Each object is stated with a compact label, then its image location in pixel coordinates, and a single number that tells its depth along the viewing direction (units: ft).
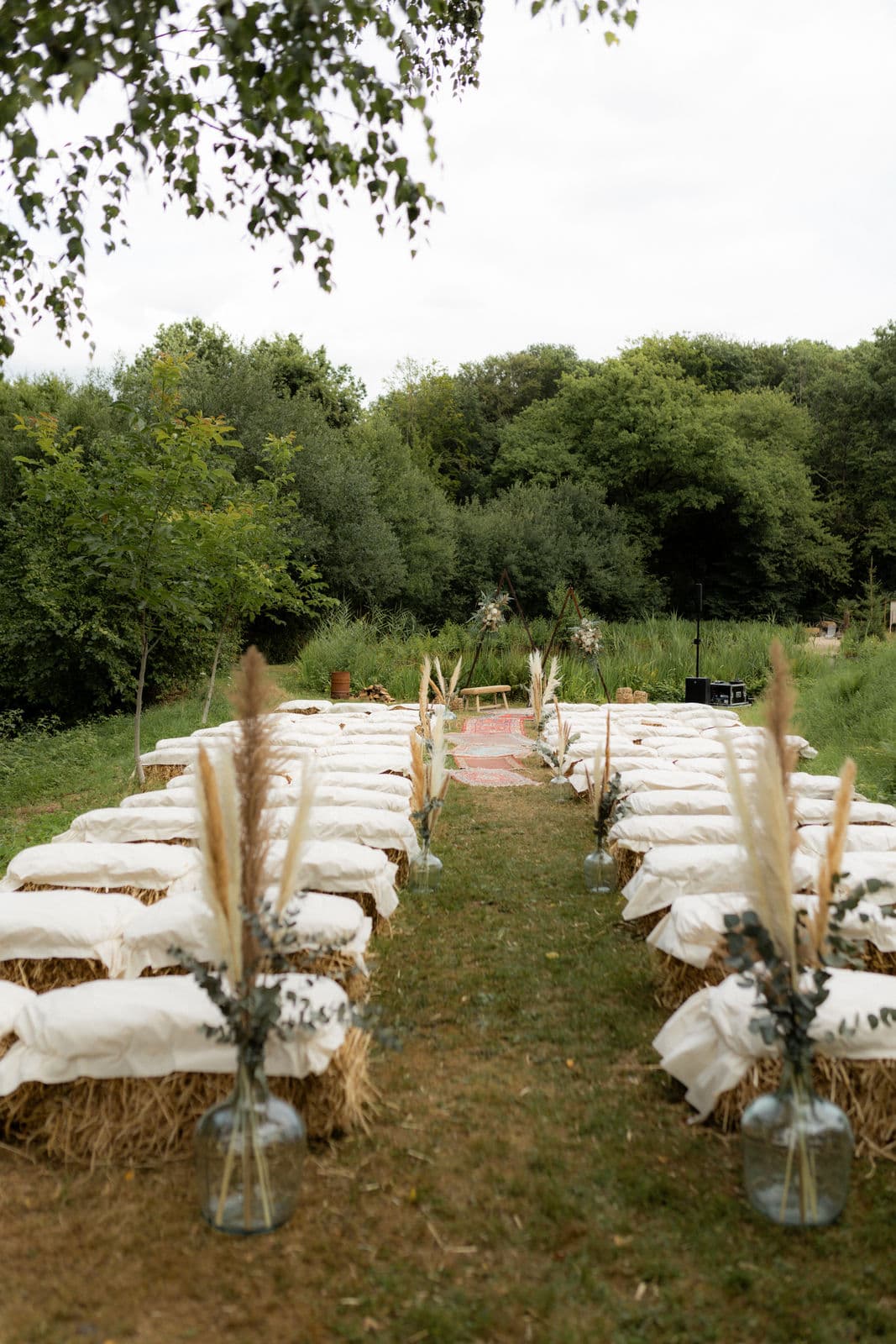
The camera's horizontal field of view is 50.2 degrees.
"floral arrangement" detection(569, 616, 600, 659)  52.70
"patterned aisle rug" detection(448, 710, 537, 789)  34.02
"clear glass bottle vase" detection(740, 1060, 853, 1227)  8.36
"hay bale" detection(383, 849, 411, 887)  19.20
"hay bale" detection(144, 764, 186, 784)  29.76
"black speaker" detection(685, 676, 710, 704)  53.42
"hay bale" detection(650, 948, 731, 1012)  13.11
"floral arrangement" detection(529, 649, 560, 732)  40.01
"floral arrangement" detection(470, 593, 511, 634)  55.26
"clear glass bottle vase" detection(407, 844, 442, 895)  19.79
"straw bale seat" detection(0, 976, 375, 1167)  9.59
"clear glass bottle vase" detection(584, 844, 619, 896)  19.83
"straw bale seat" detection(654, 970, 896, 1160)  9.56
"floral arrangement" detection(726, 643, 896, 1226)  8.38
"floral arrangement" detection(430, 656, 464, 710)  29.84
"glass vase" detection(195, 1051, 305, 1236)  8.22
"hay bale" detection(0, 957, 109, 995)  12.84
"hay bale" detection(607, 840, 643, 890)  19.66
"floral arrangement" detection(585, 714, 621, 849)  20.47
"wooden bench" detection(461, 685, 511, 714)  51.57
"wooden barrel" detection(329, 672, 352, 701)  53.78
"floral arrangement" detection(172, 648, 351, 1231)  8.20
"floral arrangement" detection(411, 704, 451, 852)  20.12
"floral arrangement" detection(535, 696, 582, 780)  31.40
